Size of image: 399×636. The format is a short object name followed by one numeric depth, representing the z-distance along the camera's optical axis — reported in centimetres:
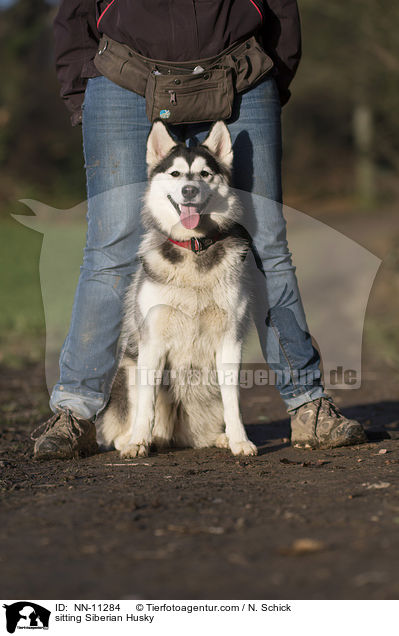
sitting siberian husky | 750
